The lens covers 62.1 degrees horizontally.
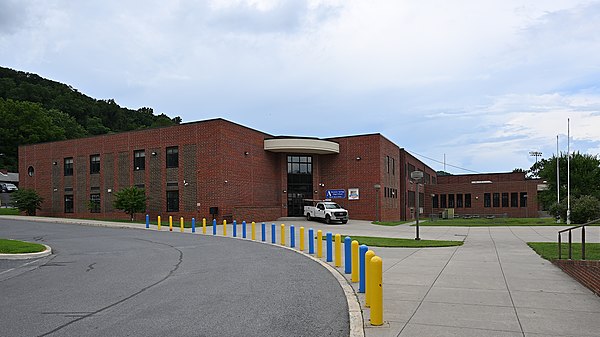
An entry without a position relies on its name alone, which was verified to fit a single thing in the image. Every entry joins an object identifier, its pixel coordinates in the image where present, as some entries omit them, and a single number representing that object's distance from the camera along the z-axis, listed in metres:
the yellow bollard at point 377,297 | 6.75
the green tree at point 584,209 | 36.19
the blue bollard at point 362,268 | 8.69
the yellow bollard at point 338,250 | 13.30
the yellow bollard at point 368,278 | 7.22
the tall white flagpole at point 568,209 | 36.56
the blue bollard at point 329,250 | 13.86
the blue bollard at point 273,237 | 20.94
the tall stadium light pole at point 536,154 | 84.69
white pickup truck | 38.47
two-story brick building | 37.88
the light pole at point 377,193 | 44.97
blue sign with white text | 46.81
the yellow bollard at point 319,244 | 15.23
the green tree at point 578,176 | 48.41
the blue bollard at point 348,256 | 11.42
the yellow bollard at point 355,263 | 10.67
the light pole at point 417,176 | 21.56
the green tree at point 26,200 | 45.38
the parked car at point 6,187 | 81.49
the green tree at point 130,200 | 37.94
